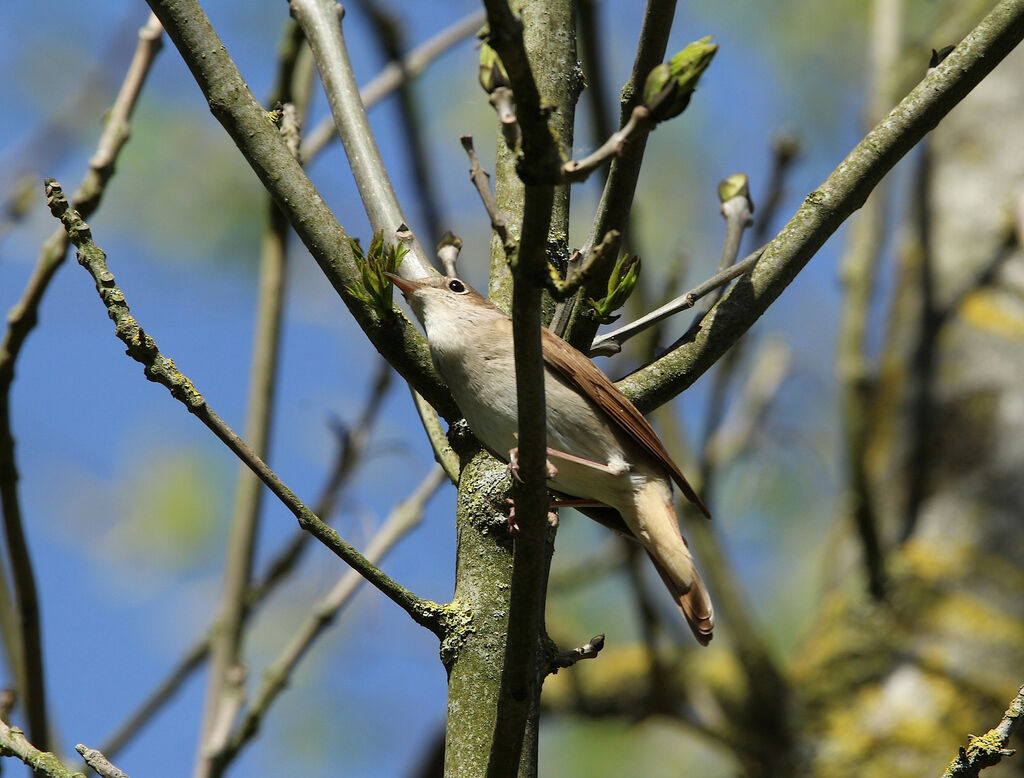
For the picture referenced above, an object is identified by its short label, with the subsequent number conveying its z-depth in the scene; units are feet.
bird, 22.02
